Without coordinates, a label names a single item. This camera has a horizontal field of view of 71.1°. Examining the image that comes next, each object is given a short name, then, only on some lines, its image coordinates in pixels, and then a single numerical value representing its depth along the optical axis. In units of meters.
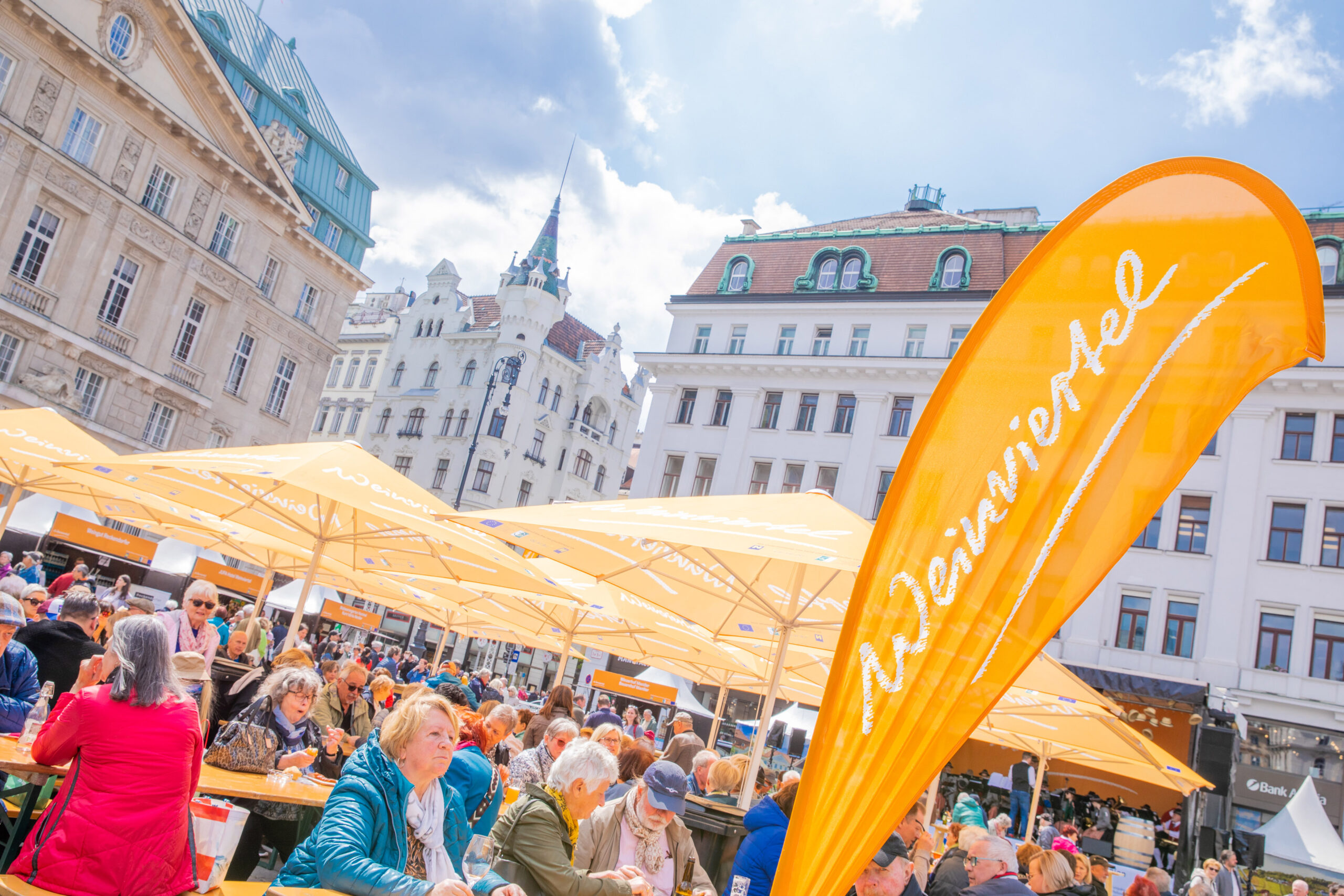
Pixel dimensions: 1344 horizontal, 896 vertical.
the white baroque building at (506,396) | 59.31
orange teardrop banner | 2.29
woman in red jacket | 3.96
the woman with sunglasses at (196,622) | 10.35
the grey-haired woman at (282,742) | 6.70
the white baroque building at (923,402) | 27.75
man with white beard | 5.51
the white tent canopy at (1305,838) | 18.11
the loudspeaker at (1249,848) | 21.05
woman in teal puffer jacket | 3.47
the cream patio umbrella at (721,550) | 6.62
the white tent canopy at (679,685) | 30.42
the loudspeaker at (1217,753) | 26.81
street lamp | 53.03
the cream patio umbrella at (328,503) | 9.20
